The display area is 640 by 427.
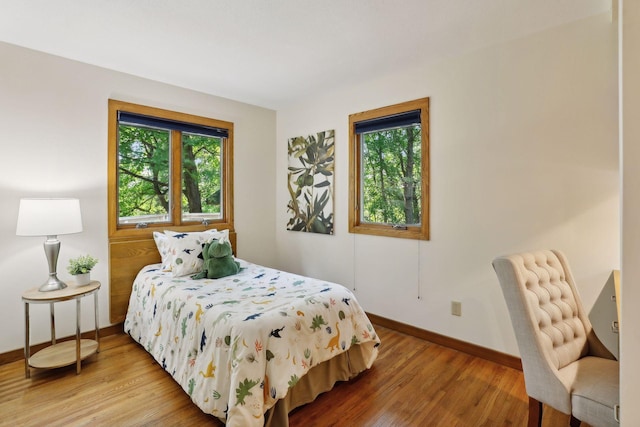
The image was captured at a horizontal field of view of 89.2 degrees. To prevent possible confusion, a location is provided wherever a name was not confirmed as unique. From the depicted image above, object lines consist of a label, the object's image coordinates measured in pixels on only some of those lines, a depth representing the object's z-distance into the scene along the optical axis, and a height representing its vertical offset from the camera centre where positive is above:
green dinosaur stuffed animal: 2.74 -0.41
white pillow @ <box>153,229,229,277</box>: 2.82 -0.32
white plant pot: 2.50 -0.49
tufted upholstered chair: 1.32 -0.63
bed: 1.69 -0.77
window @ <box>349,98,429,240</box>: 2.88 +0.41
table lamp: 2.22 -0.04
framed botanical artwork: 3.59 +0.37
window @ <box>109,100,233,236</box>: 3.04 +0.47
